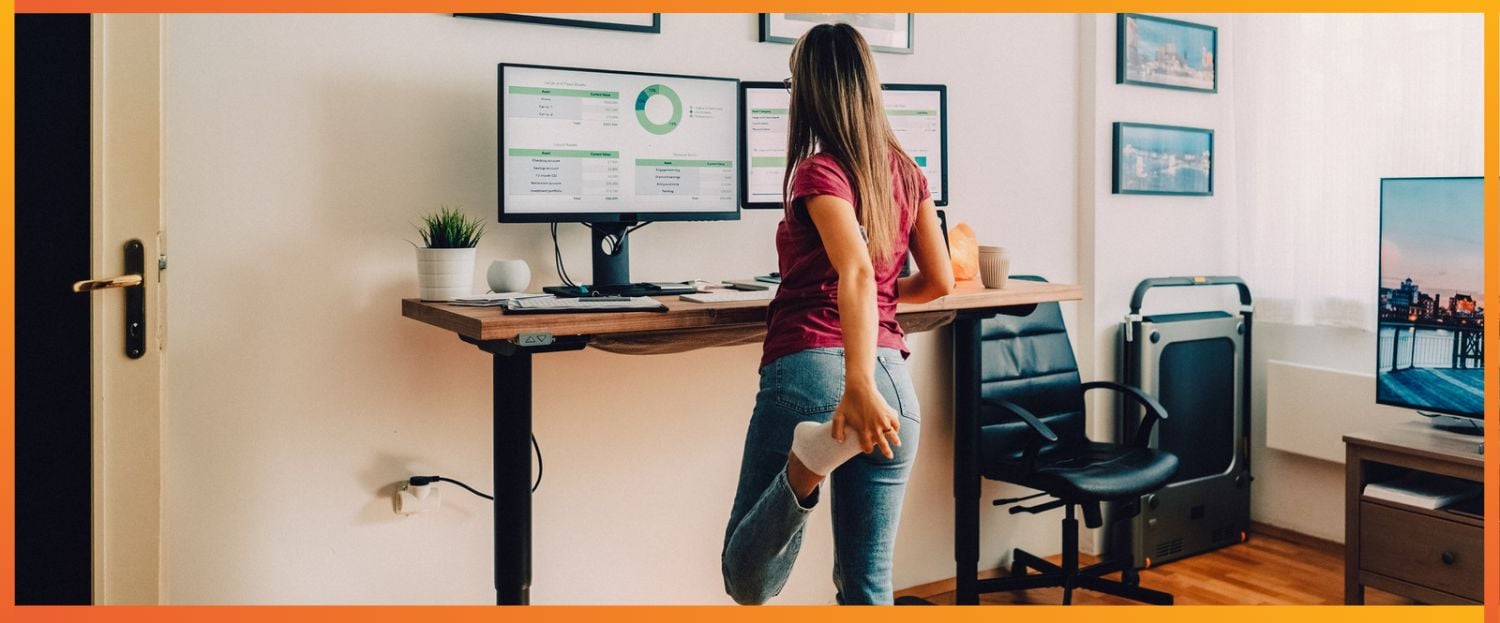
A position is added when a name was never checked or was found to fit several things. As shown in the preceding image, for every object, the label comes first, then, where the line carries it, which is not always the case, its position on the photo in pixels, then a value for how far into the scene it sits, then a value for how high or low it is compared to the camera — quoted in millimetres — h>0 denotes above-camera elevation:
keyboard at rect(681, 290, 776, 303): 2287 +10
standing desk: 2037 -75
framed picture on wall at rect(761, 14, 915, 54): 2857 +708
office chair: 2840 -398
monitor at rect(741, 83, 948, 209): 2641 +413
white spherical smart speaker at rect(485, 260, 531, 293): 2379 +50
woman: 1756 -72
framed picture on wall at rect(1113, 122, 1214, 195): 3428 +439
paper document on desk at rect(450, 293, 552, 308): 2242 -2
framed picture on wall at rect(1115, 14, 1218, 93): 3406 +765
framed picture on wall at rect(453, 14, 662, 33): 2549 +640
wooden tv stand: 2787 -572
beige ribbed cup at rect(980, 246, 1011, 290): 2777 +86
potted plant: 2303 +80
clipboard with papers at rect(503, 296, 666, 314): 2088 -8
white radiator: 3337 -318
